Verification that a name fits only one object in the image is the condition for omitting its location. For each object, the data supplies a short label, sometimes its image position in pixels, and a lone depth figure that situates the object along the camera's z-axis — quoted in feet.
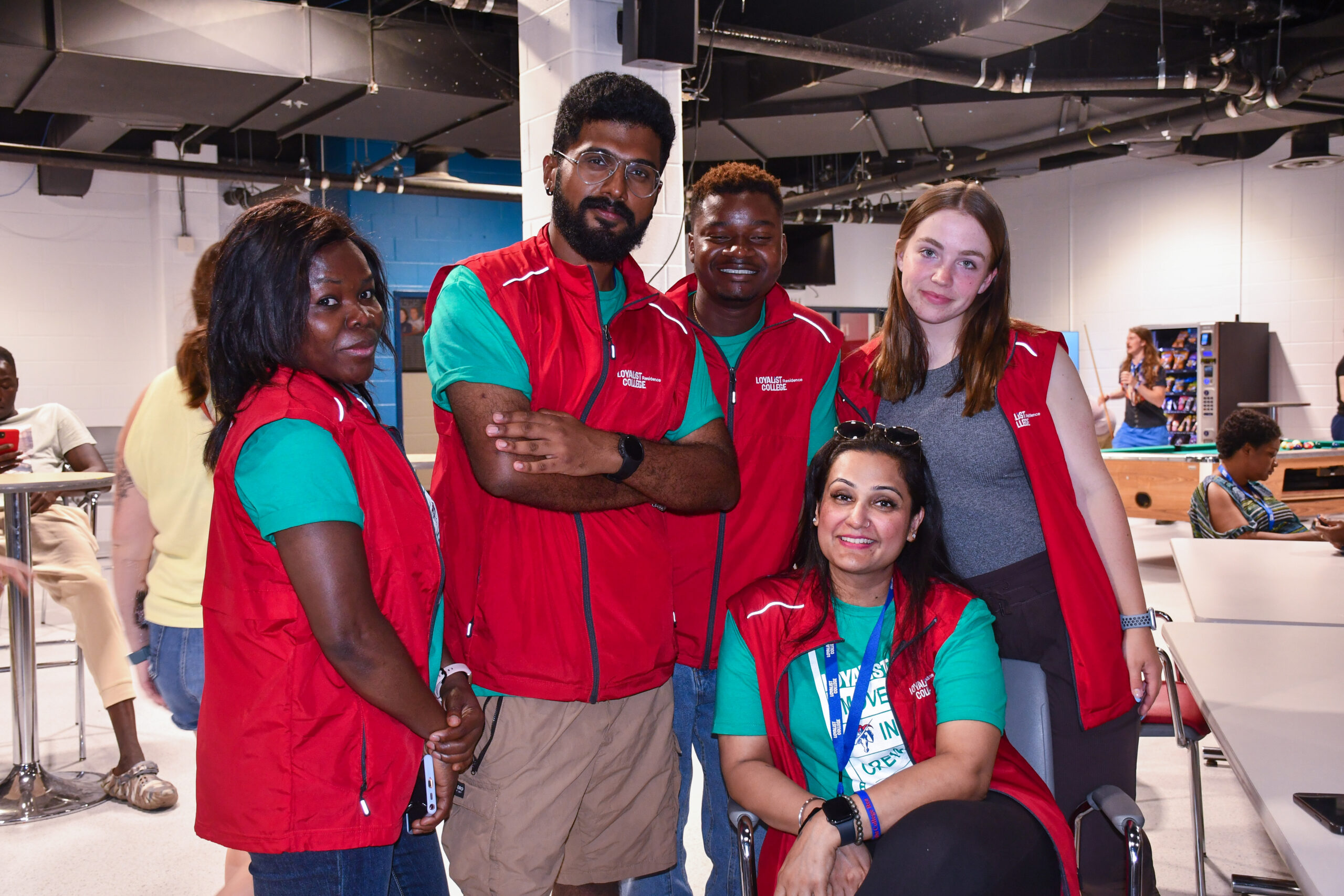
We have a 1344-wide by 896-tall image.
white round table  11.49
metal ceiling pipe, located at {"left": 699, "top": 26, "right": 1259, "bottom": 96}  15.84
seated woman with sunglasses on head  5.43
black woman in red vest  4.34
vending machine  31.35
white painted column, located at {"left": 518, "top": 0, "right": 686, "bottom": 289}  12.39
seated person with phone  11.75
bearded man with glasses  5.51
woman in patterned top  15.37
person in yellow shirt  7.53
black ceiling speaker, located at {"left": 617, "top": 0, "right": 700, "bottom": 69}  11.80
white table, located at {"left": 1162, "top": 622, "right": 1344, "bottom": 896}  4.43
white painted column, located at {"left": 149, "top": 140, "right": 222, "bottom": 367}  31.04
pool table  22.02
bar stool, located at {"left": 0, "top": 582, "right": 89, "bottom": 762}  13.07
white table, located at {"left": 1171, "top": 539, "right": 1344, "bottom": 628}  8.94
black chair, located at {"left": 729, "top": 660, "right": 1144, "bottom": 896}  6.51
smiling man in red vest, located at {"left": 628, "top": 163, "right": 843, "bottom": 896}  6.89
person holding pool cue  29.68
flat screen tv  38.86
